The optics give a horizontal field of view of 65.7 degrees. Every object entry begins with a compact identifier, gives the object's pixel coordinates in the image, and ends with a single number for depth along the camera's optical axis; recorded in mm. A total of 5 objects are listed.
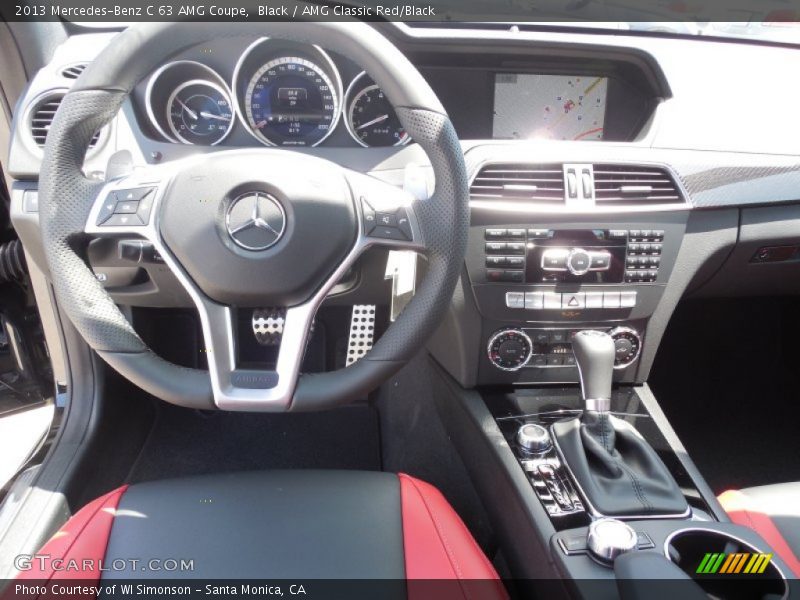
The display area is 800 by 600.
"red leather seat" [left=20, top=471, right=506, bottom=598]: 990
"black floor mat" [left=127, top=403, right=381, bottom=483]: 1944
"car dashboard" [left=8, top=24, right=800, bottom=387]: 1338
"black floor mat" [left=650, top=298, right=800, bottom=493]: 2080
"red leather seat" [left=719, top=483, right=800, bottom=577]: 1090
